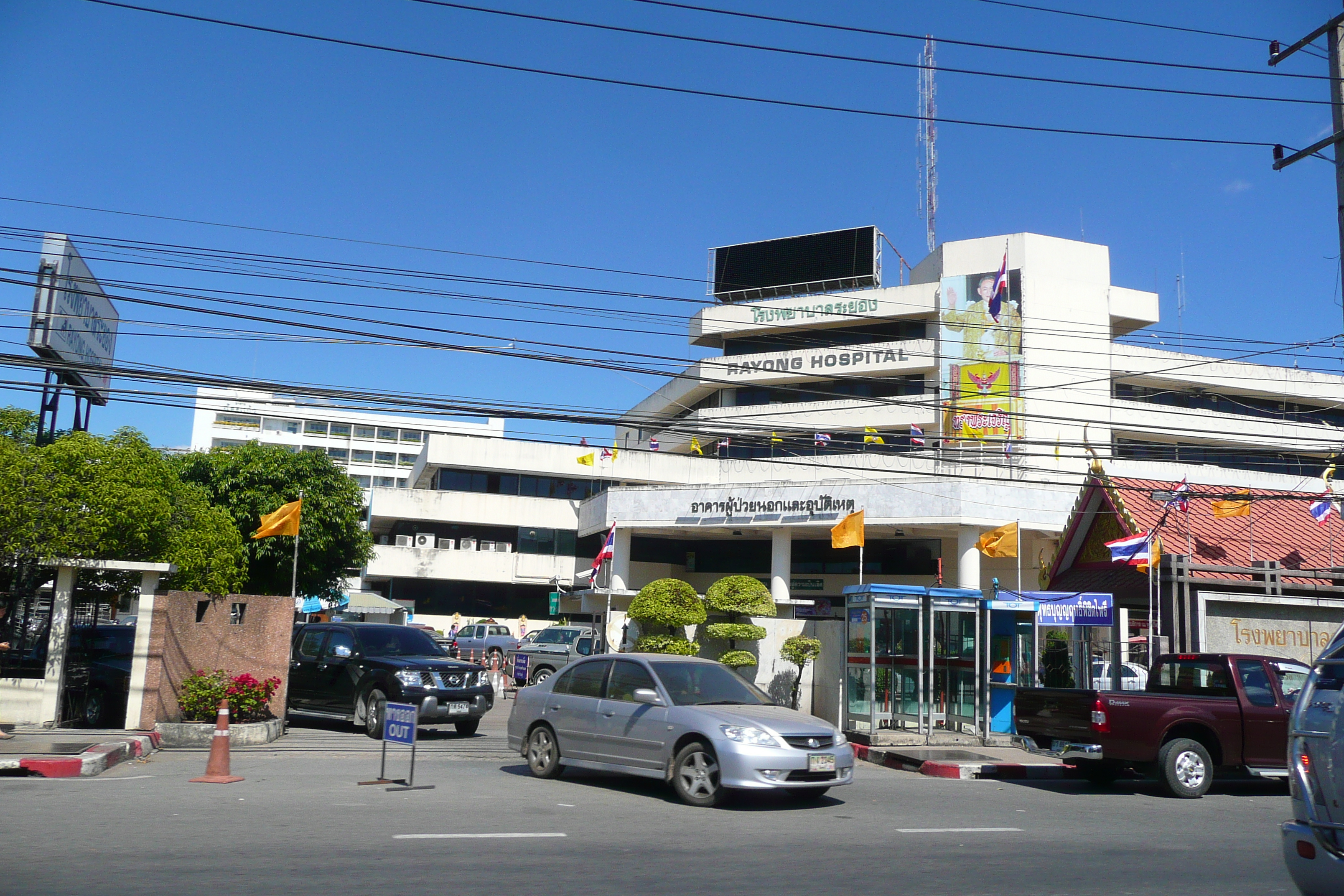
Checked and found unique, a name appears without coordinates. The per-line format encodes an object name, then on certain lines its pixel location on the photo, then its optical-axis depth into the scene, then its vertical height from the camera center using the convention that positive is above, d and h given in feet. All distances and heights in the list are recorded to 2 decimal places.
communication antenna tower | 187.52 +85.44
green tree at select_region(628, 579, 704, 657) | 67.67 +0.45
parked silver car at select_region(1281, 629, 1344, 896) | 17.75 -2.31
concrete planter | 50.80 -6.22
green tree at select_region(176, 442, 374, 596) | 114.32 +11.04
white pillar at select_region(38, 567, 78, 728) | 53.83 -2.47
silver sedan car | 34.88 -3.80
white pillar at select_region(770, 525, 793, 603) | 138.72 +8.58
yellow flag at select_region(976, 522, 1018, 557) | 101.24 +8.42
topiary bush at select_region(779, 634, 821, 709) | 66.59 -1.53
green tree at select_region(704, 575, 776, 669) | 67.92 +1.00
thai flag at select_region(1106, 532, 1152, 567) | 68.08 +5.55
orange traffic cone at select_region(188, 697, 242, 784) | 38.50 -5.55
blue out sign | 37.81 -4.00
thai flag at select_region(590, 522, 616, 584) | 105.29 +6.91
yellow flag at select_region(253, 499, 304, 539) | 79.36 +6.13
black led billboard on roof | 183.32 +62.84
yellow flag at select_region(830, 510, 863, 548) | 82.38 +7.31
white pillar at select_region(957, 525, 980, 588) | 128.98 +8.79
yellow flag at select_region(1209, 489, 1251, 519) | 73.92 +9.20
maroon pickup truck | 43.04 -3.48
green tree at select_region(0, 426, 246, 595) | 52.54 +4.42
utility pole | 47.14 +24.28
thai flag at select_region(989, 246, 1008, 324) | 164.55 +51.42
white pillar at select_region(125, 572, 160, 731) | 53.57 -2.71
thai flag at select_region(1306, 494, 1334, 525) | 74.90 +9.38
